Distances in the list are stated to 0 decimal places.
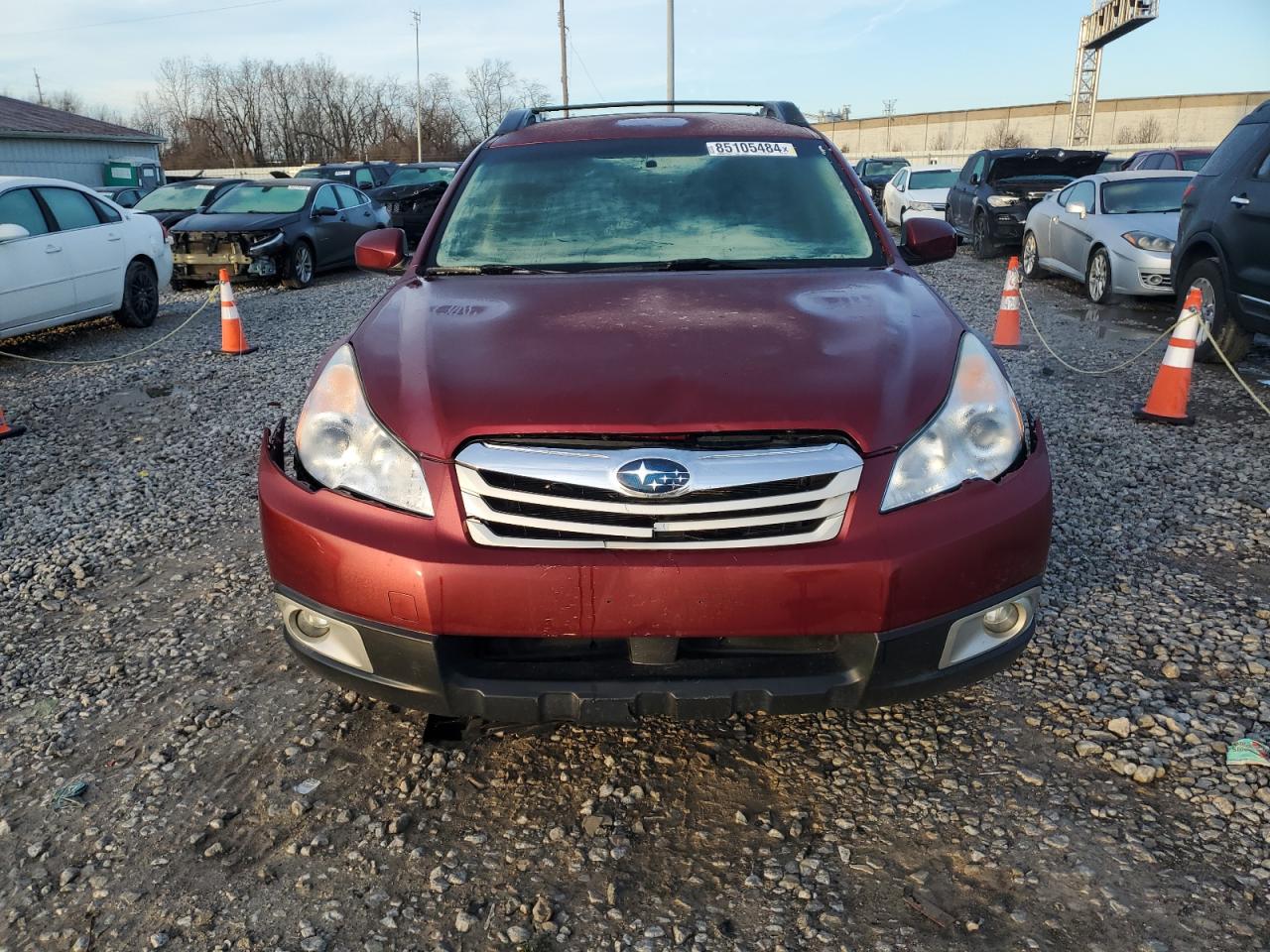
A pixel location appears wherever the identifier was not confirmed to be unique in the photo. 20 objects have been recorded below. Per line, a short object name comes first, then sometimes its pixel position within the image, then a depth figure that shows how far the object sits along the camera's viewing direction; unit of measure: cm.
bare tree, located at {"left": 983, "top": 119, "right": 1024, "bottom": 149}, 5525
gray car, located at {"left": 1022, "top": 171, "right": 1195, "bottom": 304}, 978
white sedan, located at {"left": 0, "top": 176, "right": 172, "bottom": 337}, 817
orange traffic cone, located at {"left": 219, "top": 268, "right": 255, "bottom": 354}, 870
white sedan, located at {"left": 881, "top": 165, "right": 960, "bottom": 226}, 1970
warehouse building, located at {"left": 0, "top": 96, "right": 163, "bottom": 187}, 3856
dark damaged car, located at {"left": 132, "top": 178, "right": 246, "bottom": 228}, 1543
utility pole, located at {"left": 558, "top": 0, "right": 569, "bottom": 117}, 4722
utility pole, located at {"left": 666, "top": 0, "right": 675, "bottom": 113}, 3366
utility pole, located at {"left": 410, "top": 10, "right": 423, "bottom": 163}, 5975
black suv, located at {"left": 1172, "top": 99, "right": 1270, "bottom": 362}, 668
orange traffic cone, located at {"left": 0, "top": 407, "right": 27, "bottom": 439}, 610
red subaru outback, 212
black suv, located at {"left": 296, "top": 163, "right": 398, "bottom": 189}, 2117
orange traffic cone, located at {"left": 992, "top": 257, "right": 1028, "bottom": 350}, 853
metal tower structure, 3712
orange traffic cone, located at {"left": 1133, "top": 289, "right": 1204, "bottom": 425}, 593
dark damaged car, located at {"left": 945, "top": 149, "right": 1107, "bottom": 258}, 1519
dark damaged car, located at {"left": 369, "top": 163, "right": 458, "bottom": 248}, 1702
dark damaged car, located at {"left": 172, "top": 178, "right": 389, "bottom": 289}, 1273
